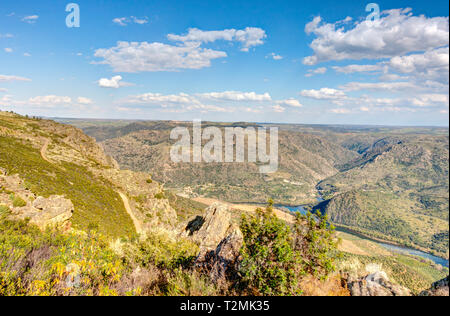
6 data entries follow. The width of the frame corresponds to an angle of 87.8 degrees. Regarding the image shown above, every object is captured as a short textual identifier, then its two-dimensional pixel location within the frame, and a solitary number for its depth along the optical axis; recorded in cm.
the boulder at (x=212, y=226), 2202
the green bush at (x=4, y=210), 1992
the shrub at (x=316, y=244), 873
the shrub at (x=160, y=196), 6588
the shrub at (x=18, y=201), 2313
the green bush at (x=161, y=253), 1133
